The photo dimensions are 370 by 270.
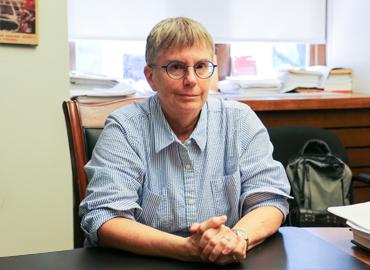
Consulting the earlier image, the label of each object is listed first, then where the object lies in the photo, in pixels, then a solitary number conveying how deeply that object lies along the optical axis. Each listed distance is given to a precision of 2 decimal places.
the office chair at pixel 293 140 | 2.21
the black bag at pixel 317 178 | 2.18
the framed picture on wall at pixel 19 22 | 2.10
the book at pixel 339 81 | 3.06
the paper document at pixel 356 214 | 1.17
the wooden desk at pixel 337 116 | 2.58
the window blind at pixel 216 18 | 2.79
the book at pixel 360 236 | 1.15
